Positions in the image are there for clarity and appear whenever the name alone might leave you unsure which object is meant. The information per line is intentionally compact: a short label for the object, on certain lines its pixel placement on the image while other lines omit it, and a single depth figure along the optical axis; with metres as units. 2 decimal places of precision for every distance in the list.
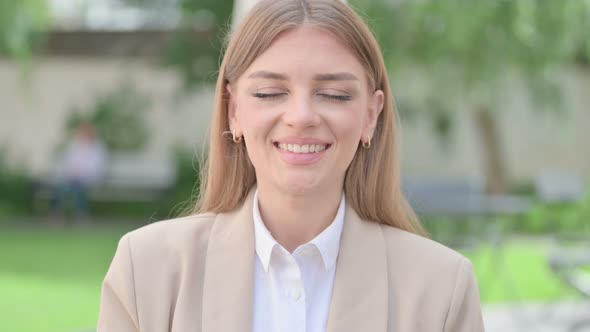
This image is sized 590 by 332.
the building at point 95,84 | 14.57
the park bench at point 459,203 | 6.91
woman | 1.71
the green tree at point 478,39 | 9.72
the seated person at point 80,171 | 12.95
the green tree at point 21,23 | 10.50
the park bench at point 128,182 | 13.62
